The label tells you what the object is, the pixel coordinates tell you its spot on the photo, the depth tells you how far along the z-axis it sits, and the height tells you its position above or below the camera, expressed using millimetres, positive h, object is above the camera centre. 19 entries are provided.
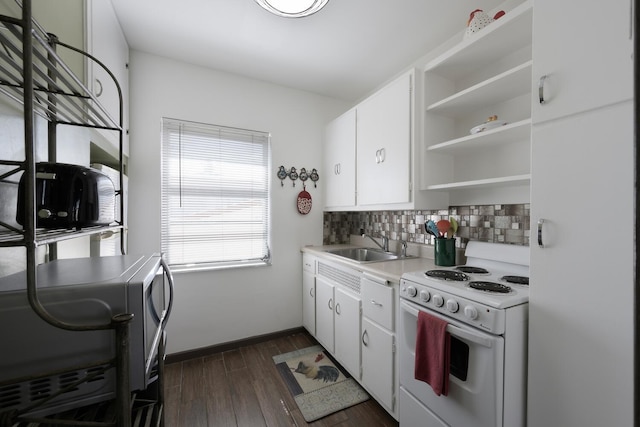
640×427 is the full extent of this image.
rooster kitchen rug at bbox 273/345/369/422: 1758 -1313
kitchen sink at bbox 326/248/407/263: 2472 -426
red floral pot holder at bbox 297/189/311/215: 2783 +86
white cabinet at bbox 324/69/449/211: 1843 +468
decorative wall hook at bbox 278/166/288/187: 2686 +371
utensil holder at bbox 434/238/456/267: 1777 -282
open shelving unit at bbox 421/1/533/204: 1389 +658
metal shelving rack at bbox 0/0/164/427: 507 -54
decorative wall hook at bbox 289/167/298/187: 2740 +374
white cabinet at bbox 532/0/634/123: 843 +551
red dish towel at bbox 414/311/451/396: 1194 -679
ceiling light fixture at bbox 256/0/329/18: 1481 +1181
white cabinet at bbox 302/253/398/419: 1608 -843
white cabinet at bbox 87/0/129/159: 1280 +897
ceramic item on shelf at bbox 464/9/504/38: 1483 +1085
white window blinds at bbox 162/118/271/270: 2295 +135
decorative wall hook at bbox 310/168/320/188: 2881 +377
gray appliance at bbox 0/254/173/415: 616 -327
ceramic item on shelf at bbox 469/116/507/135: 1465 +487
